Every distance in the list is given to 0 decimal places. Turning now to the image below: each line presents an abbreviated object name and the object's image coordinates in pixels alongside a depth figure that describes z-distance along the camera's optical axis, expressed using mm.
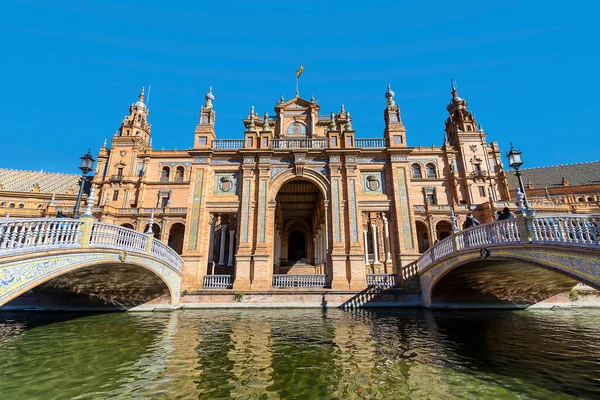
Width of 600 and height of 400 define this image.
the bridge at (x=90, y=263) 6195
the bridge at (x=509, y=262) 6297
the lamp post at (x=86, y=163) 11094
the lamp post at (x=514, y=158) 9547
